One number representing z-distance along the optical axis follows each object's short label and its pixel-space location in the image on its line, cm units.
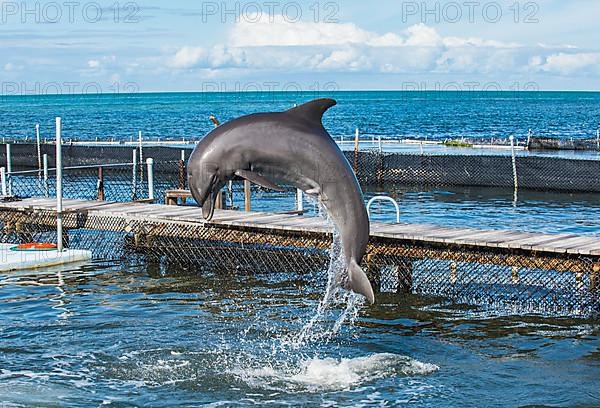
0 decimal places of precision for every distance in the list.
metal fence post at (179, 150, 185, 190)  2443
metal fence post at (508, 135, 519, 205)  3594
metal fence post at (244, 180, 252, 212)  2102
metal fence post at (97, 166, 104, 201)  2377
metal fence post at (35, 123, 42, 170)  4428
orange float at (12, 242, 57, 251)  1975
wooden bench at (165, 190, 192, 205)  2245
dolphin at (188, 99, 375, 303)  879
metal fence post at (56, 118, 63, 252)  1888
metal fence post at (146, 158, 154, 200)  2202
